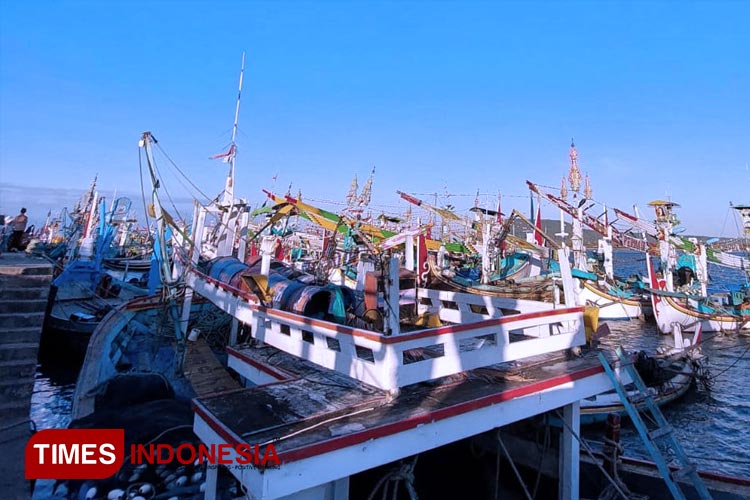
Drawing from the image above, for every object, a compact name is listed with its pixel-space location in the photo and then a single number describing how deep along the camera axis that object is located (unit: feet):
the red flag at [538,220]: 113.08
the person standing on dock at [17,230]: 48.85
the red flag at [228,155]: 47.55
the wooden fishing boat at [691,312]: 95.91
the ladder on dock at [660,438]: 19.02
